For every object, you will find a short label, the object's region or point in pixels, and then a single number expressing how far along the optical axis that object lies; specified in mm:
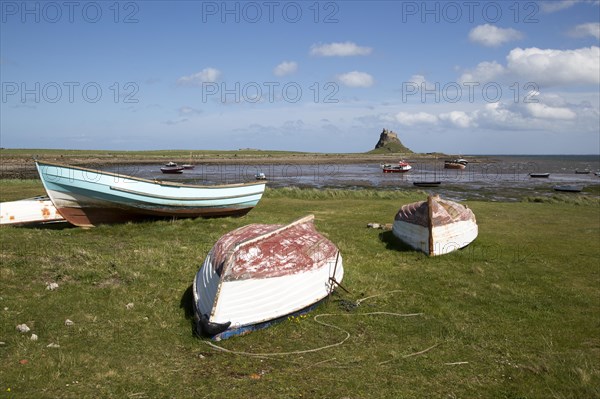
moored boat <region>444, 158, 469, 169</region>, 93250
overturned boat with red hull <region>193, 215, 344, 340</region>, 8070
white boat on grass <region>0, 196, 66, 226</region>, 16938
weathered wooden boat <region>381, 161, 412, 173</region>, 81056
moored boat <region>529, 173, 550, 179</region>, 68188
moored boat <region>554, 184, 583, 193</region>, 44306
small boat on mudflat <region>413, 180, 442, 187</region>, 50434
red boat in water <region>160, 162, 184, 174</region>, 71581
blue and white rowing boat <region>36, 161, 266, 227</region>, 16328
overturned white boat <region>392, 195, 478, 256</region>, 14055
